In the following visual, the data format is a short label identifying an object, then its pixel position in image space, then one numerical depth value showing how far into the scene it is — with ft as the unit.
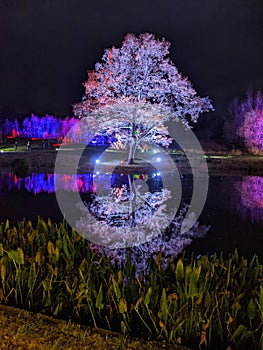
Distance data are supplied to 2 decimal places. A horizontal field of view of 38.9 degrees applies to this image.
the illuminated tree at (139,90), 65.05
